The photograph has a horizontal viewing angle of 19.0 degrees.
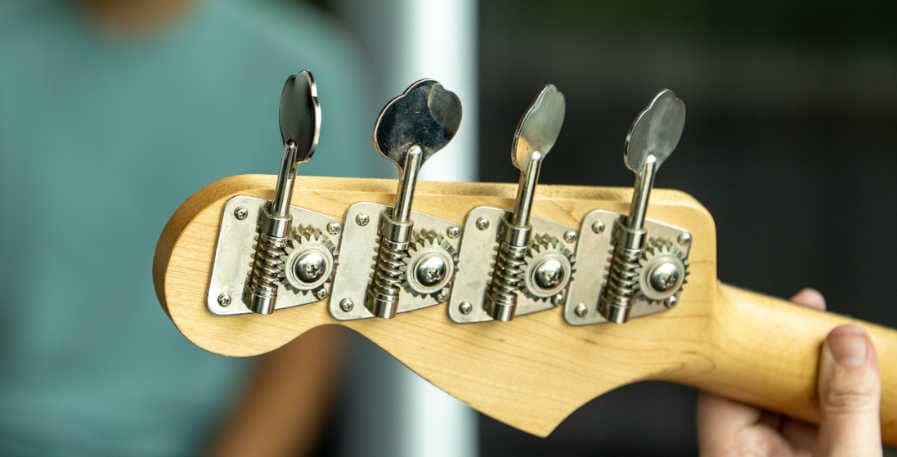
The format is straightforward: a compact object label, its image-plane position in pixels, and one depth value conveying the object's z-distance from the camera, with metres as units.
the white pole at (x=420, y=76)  1.93
